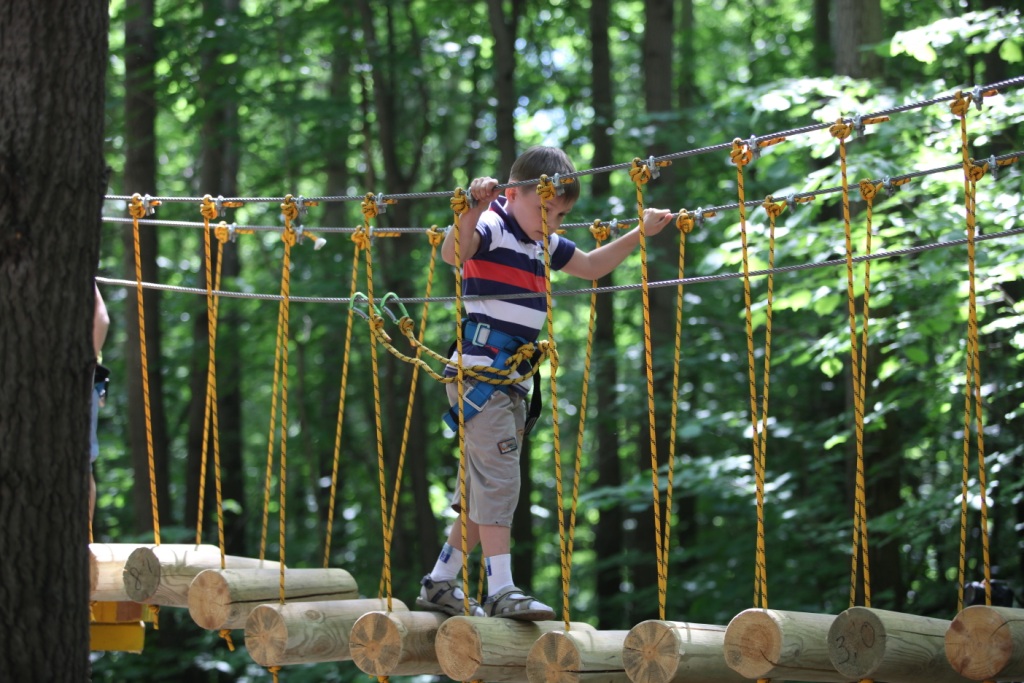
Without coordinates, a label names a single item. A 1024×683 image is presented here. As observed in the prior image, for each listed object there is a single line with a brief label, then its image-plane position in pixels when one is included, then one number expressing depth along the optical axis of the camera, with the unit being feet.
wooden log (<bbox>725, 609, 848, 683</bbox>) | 15.11
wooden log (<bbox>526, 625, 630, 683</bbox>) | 16.62
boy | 18.65
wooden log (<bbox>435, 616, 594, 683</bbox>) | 17.10
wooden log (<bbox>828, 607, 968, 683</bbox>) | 14.60
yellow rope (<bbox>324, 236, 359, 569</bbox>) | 21.16
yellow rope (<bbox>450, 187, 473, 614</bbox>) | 18.06
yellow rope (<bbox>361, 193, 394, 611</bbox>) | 19.21
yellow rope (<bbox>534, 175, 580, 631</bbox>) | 16.76
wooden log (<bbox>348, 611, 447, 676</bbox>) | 18.19
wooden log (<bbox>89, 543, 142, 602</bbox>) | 22.53
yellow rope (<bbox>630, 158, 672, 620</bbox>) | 16.19
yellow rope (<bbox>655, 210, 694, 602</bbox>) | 17.51
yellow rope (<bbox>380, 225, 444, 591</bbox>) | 21.42
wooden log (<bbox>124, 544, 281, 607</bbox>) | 21.66
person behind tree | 21.82
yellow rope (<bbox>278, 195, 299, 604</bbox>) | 20.48
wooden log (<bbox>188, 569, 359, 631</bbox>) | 20.58
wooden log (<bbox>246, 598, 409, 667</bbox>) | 19.12
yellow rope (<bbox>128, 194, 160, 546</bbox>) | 22.21
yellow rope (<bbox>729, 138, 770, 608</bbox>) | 15.65
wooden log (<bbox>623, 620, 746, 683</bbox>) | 15.85
